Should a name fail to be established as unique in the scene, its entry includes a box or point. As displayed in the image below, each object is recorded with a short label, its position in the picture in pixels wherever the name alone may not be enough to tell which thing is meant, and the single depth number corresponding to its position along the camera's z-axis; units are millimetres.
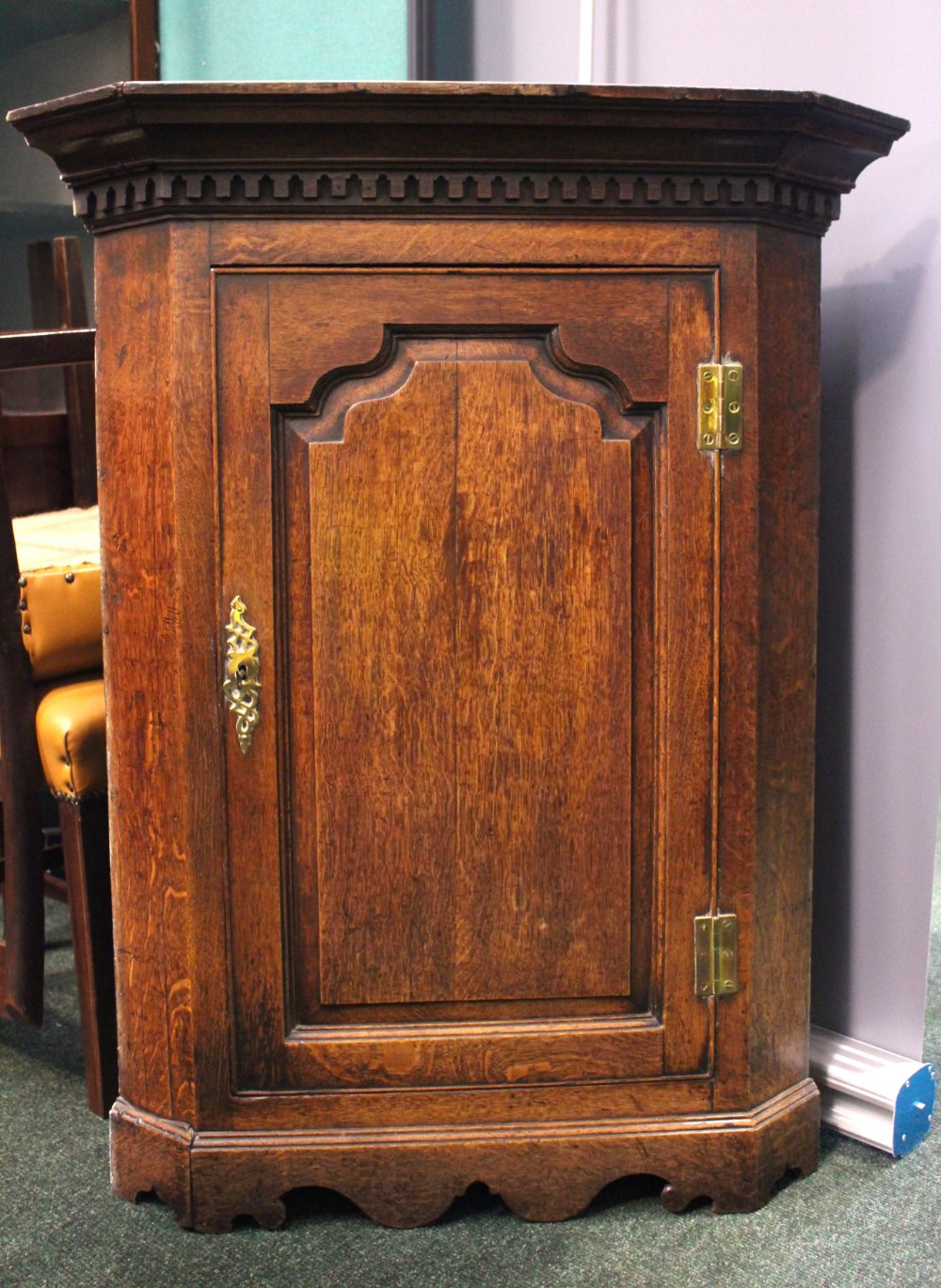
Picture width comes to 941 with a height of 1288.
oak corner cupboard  1359
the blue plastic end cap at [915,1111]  1644
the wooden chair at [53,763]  1790
